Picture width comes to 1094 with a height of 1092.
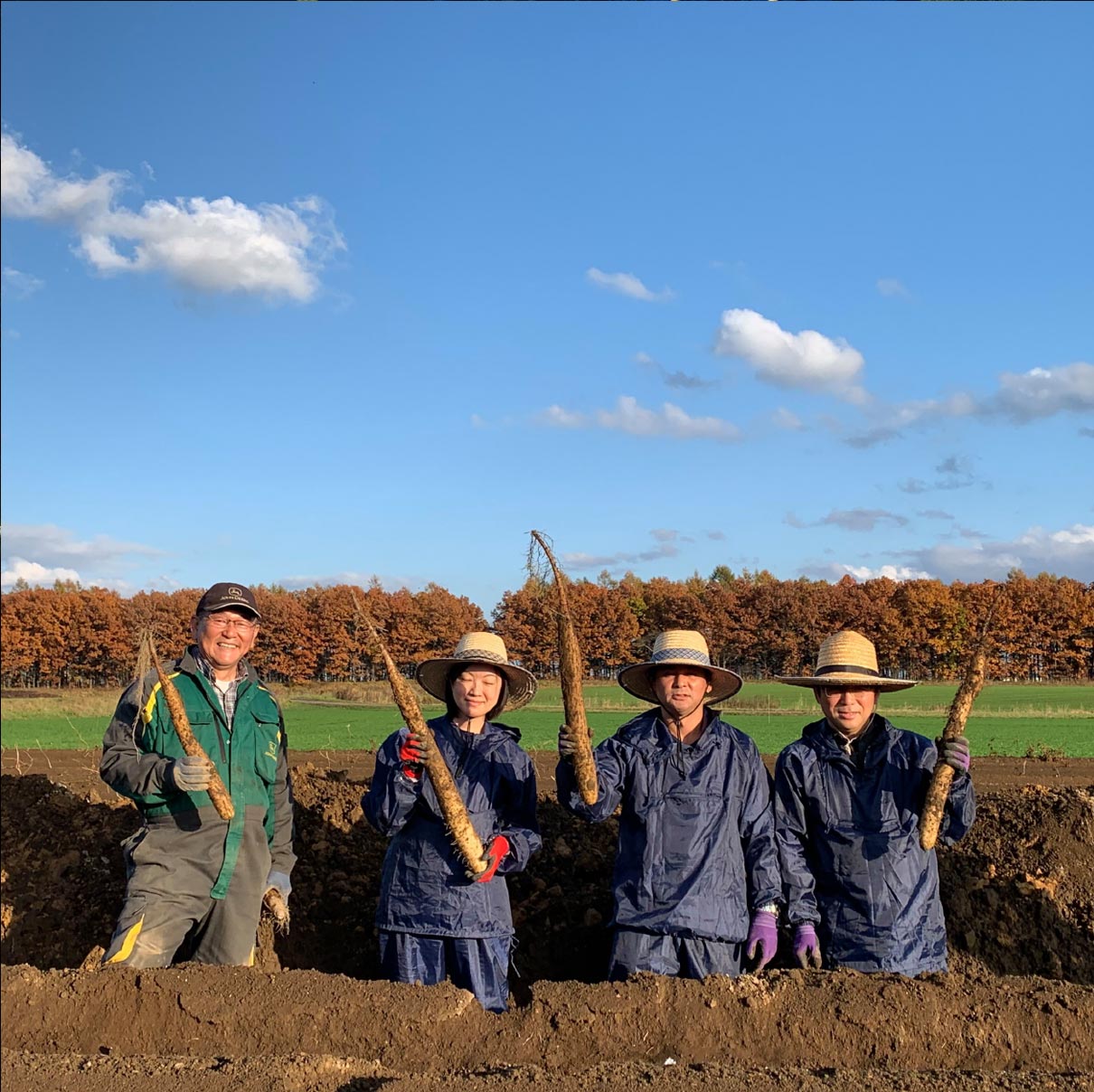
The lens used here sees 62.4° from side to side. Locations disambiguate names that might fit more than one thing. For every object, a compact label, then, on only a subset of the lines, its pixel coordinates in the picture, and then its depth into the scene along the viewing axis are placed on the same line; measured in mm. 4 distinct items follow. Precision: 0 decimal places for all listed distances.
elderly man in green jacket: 4012
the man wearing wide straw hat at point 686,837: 3730
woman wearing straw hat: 3855
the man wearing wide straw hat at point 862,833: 3779
